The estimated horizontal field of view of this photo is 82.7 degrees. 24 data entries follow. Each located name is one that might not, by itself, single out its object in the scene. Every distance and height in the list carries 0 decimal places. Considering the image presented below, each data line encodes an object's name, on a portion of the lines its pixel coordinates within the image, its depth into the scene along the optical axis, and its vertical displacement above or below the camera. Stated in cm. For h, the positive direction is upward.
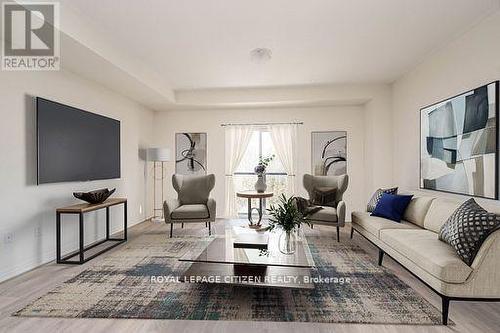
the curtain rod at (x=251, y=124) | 582 +86
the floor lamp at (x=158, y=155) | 555 +19
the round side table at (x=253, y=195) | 475 -51
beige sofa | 203 -74
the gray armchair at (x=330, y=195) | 413 -51
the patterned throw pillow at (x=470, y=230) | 207 -49
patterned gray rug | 217 -114
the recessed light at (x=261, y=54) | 355 +140
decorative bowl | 351 -39
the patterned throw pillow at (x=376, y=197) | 401 -46
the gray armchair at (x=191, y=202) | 434 -62
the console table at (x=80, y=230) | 324 -75
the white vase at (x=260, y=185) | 505 -36
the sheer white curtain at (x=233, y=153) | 596 +25
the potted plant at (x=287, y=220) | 283 -56
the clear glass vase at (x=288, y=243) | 282 -84
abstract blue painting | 270 +23
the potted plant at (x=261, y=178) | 505 -25
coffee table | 236 -96
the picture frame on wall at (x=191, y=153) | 608 +25
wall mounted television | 319 +27
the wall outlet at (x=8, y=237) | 283 -73
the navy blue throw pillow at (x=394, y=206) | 363 -54
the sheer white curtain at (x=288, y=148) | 583 +34
